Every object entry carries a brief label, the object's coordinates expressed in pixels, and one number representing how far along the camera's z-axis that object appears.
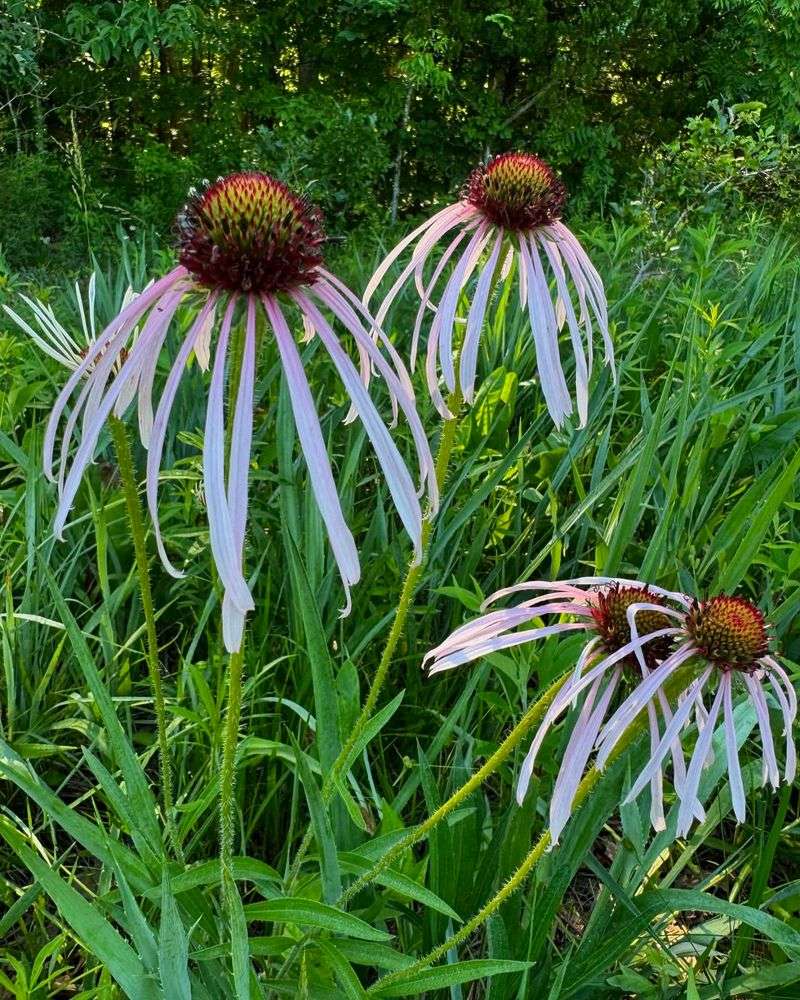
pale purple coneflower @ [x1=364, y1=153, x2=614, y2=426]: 0.22
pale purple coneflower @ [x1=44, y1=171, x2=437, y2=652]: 0.15
